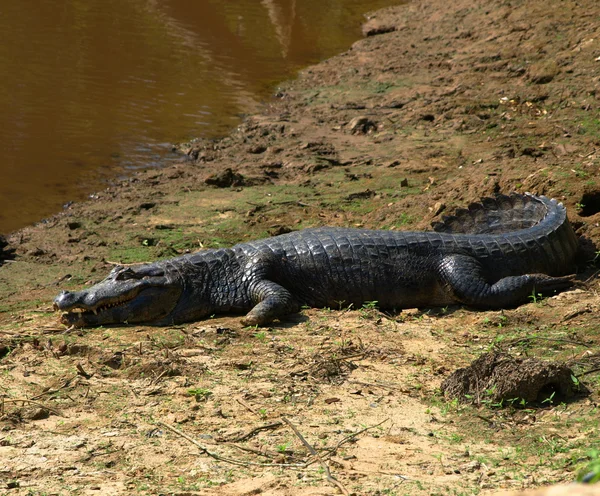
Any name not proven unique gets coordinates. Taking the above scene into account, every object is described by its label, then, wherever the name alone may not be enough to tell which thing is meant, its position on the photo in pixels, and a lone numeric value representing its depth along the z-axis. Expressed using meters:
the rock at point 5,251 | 17.36
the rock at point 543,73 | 23.98
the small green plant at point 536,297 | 13.11
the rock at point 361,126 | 25.05
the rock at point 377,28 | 42.37
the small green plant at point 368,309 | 13.24
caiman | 13.51
